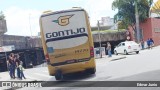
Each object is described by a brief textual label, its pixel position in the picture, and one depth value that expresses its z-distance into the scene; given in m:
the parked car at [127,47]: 36.56
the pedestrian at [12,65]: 22.61
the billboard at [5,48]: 25.39
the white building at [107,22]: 83.97
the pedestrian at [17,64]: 22.33
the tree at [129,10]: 53.16
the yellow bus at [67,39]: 17.33
